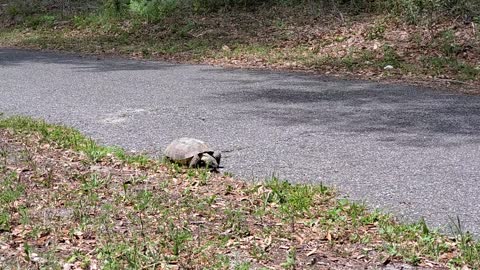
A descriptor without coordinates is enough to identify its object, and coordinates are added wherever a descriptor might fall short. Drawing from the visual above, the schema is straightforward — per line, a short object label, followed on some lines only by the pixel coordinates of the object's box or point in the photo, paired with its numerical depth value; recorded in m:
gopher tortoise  5.49
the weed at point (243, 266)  3.41
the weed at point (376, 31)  12.27
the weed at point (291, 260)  3.50
